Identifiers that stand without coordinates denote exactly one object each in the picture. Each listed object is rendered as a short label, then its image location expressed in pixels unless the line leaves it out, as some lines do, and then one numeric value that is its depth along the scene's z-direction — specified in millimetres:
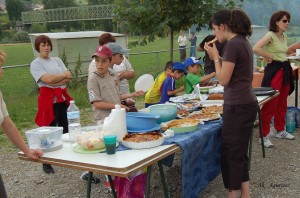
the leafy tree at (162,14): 6266
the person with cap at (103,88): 3070
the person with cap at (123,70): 4079
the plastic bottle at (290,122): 5422
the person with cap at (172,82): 4125
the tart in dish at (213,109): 3336
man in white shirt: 16505
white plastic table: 2027
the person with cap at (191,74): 4391
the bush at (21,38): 52534
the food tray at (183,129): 2682
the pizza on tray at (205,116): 3046
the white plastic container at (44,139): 2359
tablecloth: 2567
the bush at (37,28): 56947
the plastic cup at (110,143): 2213
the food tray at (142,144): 2312
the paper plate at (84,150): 2289
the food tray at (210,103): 3689
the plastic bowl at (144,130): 2586
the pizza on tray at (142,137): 2383
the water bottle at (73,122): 2607
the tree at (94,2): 71781
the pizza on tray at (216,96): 3946
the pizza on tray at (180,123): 2746
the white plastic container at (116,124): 2441
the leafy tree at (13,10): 77688
